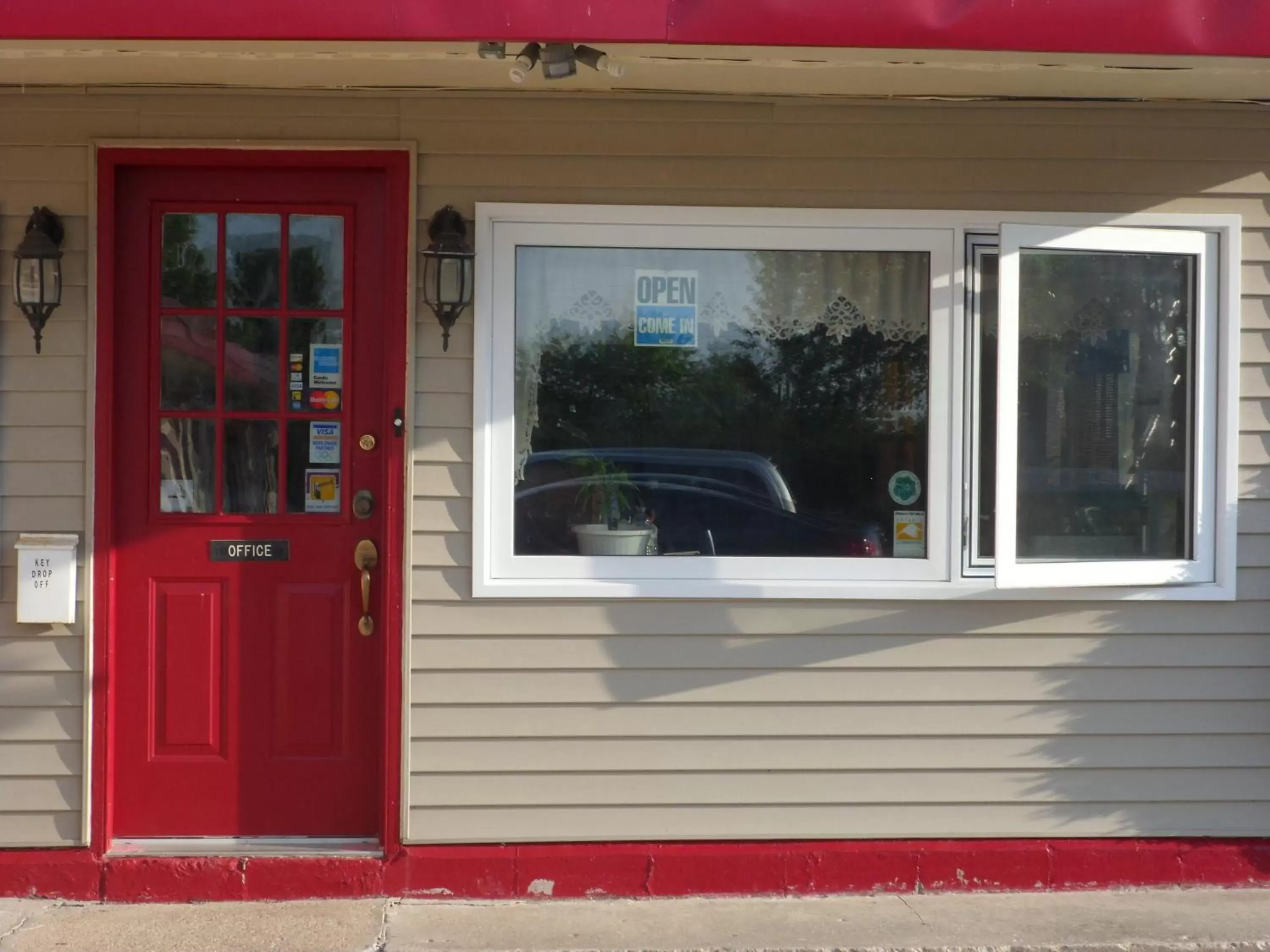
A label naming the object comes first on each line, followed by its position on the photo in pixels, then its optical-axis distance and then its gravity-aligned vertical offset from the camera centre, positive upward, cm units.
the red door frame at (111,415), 401 +16
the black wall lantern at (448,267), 395 +64
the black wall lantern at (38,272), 390 +60
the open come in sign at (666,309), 417 +54
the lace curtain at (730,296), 415 +58
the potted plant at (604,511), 419 -14
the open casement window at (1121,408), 417 +22
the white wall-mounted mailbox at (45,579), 396 -36
